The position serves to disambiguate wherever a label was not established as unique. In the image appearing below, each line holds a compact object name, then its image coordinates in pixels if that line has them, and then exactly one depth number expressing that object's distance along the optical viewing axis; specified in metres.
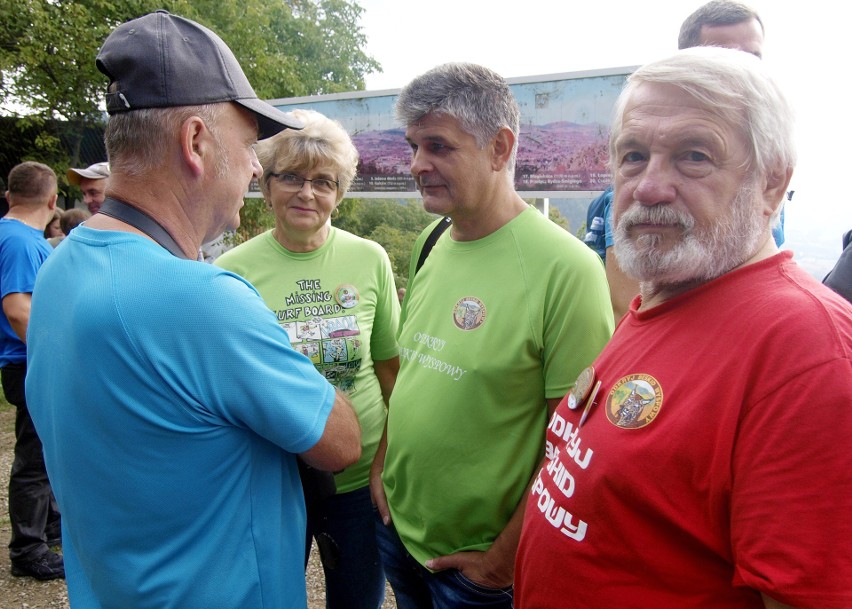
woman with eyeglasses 2.34
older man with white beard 0.90
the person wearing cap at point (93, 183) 4.66
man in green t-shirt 1.67
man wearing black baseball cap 1.20
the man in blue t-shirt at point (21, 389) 3.77
